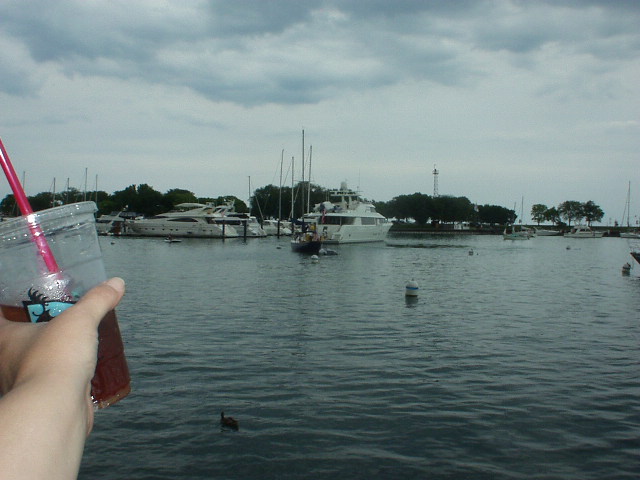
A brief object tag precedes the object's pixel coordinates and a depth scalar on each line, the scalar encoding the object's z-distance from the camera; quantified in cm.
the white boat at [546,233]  14223
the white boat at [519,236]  9774
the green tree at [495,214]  17175
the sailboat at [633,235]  3260
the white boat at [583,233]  13126
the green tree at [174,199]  12081
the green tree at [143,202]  11988
